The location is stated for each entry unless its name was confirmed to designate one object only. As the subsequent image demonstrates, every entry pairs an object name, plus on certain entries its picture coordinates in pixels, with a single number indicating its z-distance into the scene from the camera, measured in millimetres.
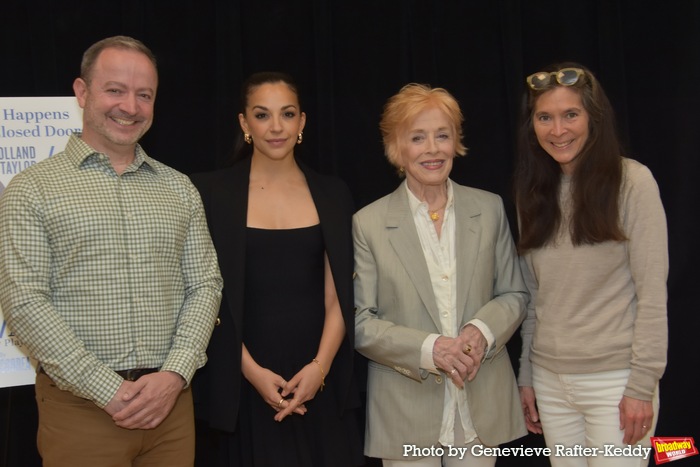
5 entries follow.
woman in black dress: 2342
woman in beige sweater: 2129
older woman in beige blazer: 2307
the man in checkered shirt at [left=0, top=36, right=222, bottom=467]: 1886
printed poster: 2654
